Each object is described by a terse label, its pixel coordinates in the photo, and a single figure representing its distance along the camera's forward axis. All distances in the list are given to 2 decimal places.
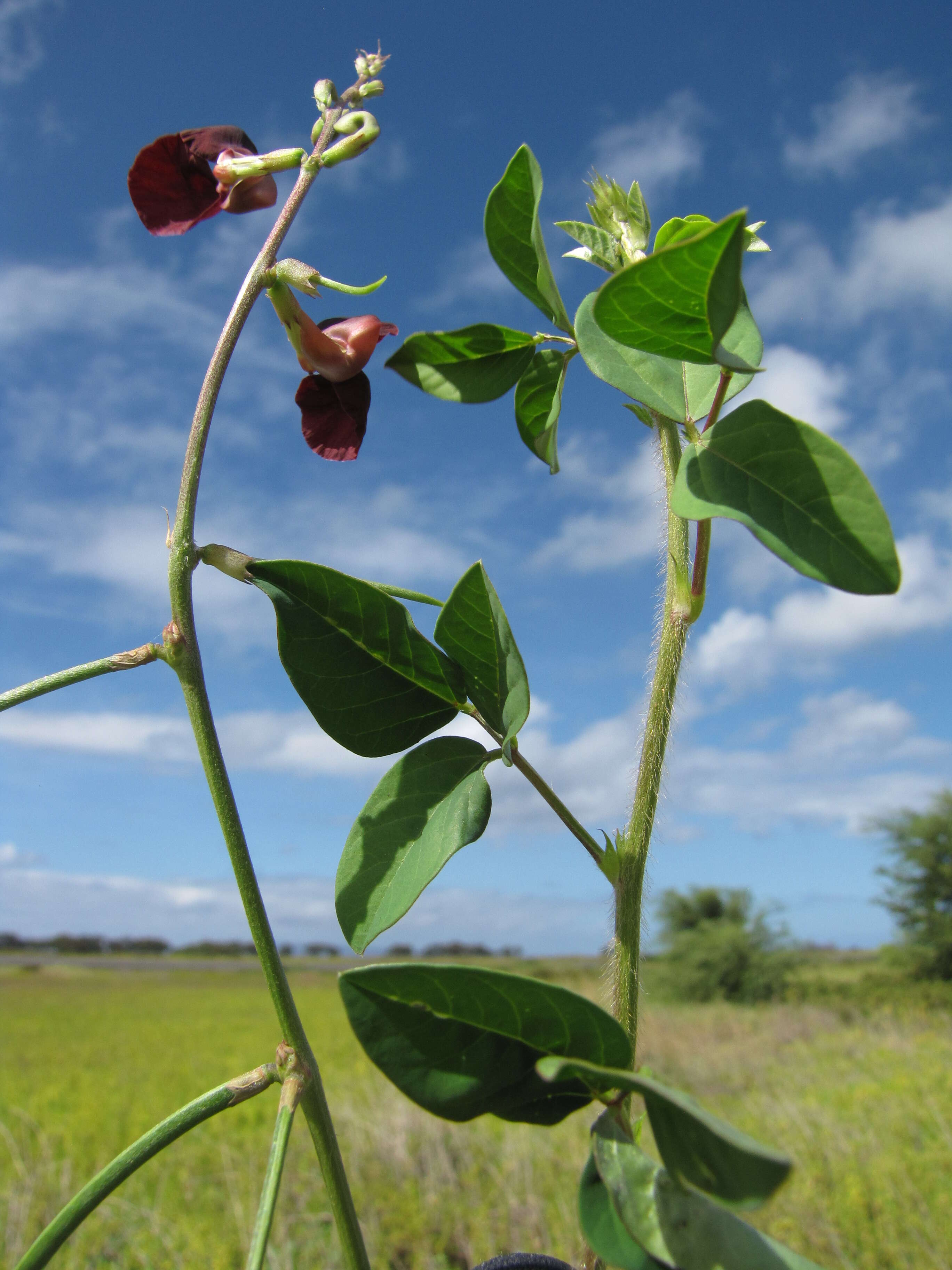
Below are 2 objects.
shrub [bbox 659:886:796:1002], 10.45
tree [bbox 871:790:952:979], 9.07
